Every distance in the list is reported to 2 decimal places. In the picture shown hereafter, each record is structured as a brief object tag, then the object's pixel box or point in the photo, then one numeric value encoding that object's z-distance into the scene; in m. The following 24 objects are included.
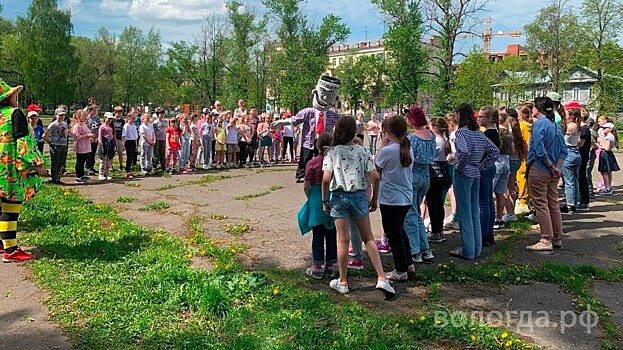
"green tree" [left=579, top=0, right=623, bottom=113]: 44.66
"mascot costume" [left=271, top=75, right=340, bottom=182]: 10.10
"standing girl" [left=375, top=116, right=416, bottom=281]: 5.64
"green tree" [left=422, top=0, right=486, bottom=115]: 41.84
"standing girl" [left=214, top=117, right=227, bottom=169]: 16.30
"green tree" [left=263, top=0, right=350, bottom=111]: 55.78
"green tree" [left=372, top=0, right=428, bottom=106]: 45.41
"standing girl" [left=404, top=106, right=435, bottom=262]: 6.45
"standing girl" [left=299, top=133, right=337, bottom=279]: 5.65
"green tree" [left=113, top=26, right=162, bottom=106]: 74.25
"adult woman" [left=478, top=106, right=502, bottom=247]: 7.24
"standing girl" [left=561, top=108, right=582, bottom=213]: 9.82
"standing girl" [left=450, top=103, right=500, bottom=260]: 6.61
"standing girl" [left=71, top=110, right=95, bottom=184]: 12.80
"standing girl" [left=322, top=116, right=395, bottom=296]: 5.27
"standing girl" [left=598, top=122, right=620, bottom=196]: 12.04
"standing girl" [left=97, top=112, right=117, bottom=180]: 13.61
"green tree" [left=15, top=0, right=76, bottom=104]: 65.94
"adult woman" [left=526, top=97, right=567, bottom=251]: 7.14
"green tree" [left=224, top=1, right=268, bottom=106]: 58.62
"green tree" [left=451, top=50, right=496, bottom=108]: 50.31
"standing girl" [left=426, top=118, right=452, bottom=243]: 7.30
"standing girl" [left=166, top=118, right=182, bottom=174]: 15.14
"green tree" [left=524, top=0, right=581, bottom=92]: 49.16
